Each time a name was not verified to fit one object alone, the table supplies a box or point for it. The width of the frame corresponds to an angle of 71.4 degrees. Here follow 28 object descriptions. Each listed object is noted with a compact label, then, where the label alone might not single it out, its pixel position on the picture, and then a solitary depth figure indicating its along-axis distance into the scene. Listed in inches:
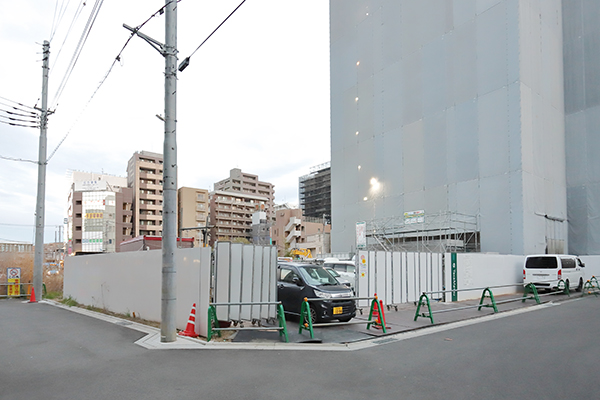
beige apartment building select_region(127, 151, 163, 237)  3262.8
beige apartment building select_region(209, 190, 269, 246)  3846.0
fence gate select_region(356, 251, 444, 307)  559.8
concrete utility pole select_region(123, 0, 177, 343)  364.5
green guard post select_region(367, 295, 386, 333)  399.4
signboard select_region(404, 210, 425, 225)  1229.1
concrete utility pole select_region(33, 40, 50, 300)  813.2
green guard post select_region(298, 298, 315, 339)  361.5
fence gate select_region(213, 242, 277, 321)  389.7
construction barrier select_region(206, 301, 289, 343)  354.9
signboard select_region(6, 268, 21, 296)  883.4
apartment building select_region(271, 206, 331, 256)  3169.3
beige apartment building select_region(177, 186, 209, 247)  3459.6
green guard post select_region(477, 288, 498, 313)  539.1
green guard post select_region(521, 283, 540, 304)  655.1
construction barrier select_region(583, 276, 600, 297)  791.2
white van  778.8
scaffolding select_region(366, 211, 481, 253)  1112.8
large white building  1054.6
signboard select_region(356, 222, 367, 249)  1239.6
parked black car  428.5
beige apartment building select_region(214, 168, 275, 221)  4445.4
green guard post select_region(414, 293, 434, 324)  444.8
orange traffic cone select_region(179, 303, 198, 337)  387.5
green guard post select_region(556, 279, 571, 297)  762.2
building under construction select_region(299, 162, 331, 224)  4330.7
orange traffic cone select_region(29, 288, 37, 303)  794.4
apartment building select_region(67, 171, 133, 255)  3159.5
